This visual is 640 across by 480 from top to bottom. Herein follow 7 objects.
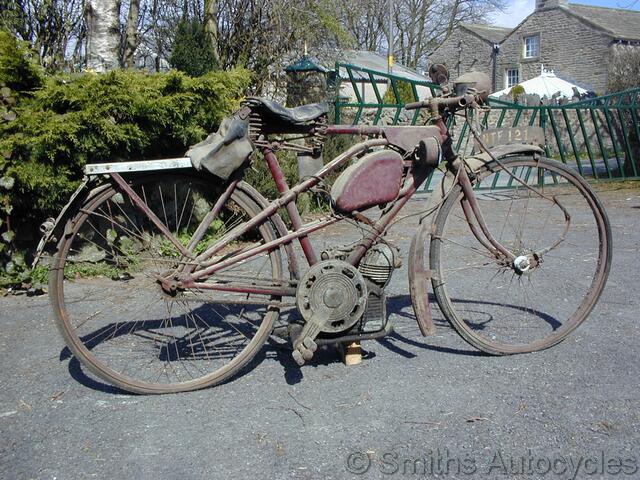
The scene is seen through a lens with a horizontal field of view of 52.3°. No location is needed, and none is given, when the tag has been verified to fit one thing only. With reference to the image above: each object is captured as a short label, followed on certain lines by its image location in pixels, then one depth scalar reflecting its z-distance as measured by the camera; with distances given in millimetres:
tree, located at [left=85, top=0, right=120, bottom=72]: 7383
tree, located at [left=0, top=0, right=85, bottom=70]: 10773
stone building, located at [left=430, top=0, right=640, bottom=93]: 36281
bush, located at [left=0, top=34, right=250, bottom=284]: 4898
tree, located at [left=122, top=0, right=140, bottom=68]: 9997
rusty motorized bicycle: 3256
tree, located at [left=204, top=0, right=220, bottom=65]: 11233
